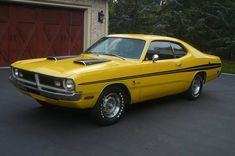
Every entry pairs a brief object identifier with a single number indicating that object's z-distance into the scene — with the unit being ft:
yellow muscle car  13.61
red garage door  31.04
